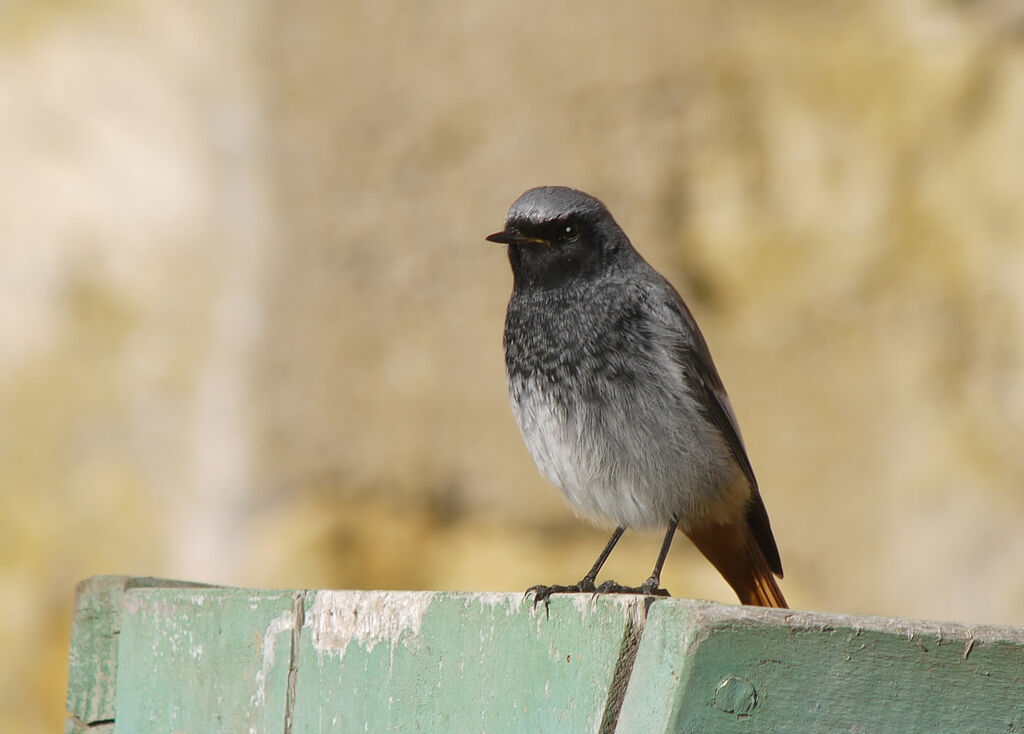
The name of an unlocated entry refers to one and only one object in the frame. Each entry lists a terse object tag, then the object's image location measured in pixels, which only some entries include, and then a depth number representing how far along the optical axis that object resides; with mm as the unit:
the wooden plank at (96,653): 7520
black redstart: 8133
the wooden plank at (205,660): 6508
